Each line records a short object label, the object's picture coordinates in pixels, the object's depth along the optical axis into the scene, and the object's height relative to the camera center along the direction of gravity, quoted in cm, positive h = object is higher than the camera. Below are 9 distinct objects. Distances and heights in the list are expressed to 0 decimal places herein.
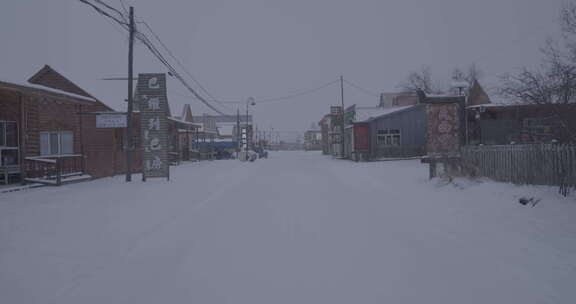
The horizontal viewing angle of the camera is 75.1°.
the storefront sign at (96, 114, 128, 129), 1667 +164
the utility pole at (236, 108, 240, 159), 5242 +143
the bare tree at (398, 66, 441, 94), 5944 +1073
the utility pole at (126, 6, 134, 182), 1627 +271
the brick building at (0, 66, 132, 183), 1461 +110
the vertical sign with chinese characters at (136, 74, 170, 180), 1692 +156
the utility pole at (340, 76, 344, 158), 4203 +241
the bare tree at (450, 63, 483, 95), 5602 +1143
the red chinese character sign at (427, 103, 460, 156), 1402 +79
